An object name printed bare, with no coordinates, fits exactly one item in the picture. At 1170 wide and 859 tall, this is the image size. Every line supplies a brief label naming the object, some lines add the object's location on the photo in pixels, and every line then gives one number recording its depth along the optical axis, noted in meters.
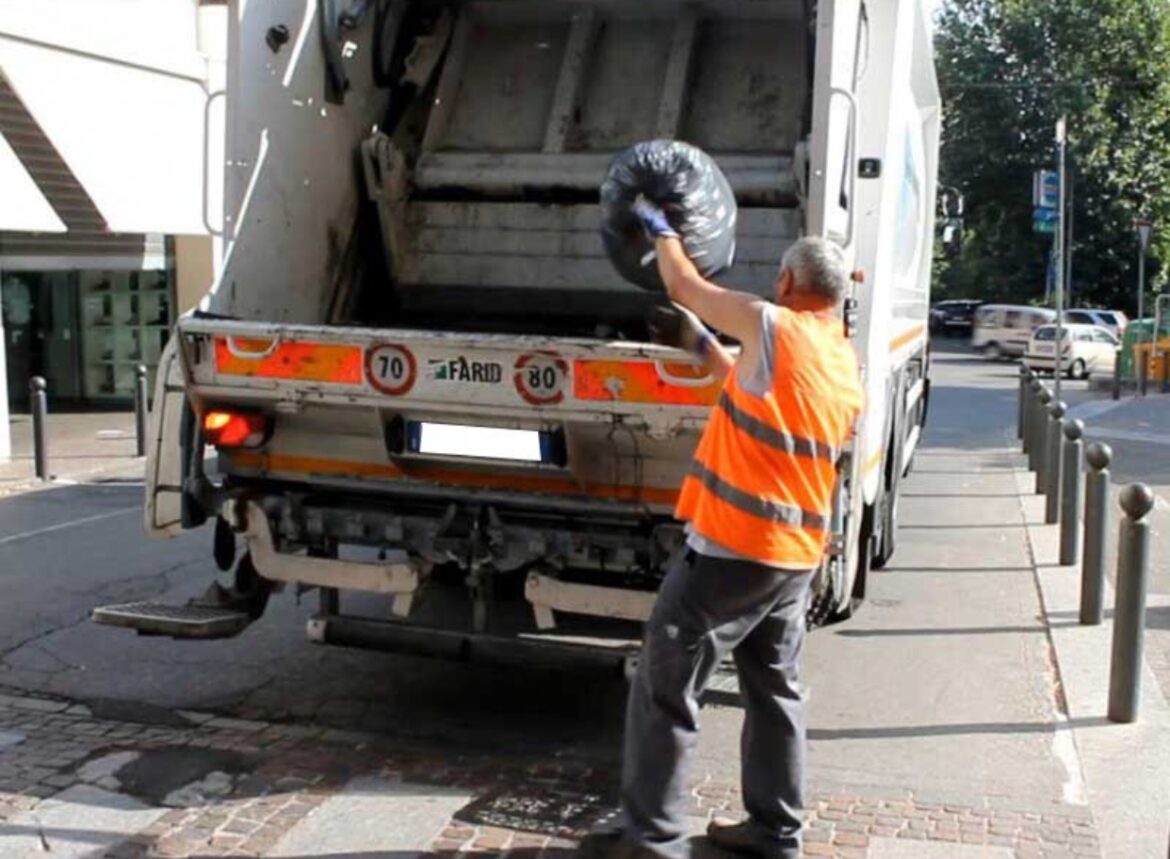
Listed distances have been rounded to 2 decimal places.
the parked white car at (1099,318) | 40.22
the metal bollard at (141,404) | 13.70
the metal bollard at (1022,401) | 16.03
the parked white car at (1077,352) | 32.33
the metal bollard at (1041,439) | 11.84
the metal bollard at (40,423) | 12.49
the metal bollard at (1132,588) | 5.55
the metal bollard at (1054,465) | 10.55
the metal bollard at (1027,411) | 14.35
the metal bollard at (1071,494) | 8.83
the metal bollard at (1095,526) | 6.90
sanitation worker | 3.99
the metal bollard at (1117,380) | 24.19
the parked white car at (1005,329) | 38.44
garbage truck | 5.00
